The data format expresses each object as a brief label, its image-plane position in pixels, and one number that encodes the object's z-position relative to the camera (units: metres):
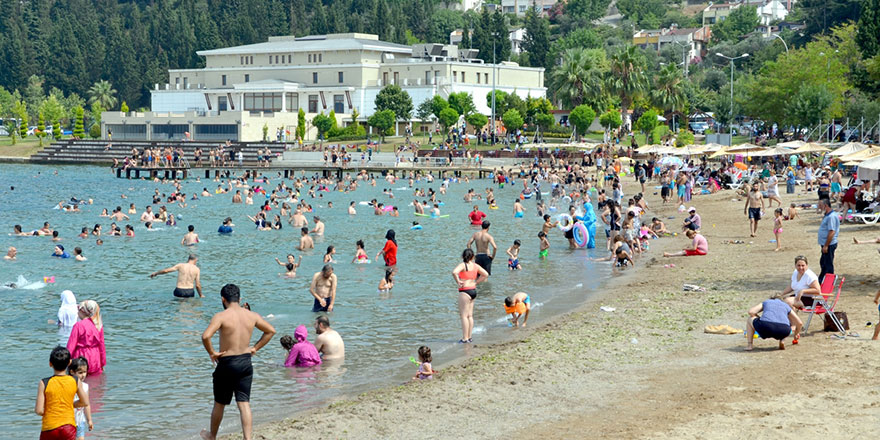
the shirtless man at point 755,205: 27.59
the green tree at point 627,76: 82.75
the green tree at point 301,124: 92.31
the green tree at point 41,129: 100.96
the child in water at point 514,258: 24.56
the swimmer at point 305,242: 29.10
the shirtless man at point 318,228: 33.25
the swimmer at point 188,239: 31.70
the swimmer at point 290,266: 24.58
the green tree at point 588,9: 172.38
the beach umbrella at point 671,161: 56.76
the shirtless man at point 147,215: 36.73
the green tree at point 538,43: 121.50
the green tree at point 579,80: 86.56
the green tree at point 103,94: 126.75
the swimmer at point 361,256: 26.19
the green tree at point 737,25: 152.50
